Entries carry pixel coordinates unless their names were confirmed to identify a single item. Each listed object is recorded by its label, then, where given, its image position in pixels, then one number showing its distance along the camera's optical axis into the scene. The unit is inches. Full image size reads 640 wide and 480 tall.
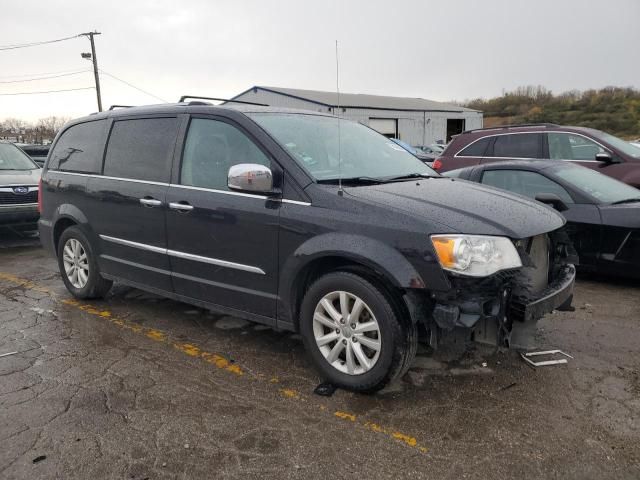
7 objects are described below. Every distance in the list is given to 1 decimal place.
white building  1430.9
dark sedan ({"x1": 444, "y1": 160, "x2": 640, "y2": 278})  196.5
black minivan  113.3
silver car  313.1
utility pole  1371.8
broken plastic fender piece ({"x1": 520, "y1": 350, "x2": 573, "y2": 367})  140.4
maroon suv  270.4
